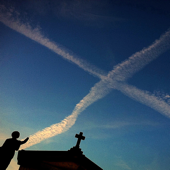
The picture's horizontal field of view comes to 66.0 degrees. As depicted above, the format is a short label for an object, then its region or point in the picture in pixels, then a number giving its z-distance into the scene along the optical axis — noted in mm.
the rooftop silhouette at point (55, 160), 8602
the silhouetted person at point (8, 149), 7137
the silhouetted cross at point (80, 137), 10614
